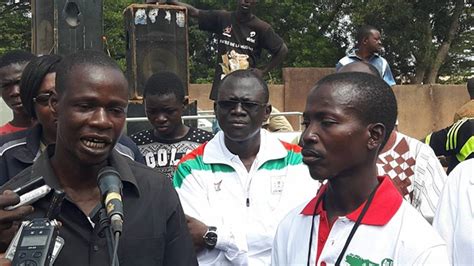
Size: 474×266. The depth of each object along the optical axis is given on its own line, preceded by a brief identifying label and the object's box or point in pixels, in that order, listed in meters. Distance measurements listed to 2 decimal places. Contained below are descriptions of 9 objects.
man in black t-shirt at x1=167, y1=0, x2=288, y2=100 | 7.79
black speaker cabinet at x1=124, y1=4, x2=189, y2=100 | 8.23
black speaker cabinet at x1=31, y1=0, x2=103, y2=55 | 7.06
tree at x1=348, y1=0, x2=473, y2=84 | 24.66
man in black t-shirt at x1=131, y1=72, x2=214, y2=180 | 5.18
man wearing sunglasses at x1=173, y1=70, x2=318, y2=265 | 3.89
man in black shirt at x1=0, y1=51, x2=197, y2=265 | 2.67
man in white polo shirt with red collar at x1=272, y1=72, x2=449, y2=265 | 2.66
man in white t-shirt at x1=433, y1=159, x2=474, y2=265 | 3.02
